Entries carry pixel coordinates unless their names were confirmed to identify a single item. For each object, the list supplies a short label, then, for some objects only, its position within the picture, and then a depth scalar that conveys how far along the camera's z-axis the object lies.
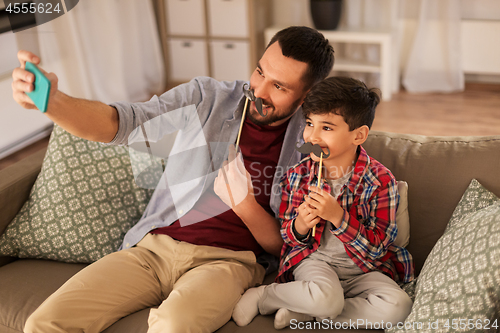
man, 1.13
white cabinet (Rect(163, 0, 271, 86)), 3.78
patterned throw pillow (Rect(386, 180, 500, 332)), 0.96
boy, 1.13
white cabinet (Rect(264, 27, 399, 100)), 3.60
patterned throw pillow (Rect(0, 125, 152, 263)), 1.42
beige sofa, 1.27
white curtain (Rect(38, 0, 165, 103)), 3.02
